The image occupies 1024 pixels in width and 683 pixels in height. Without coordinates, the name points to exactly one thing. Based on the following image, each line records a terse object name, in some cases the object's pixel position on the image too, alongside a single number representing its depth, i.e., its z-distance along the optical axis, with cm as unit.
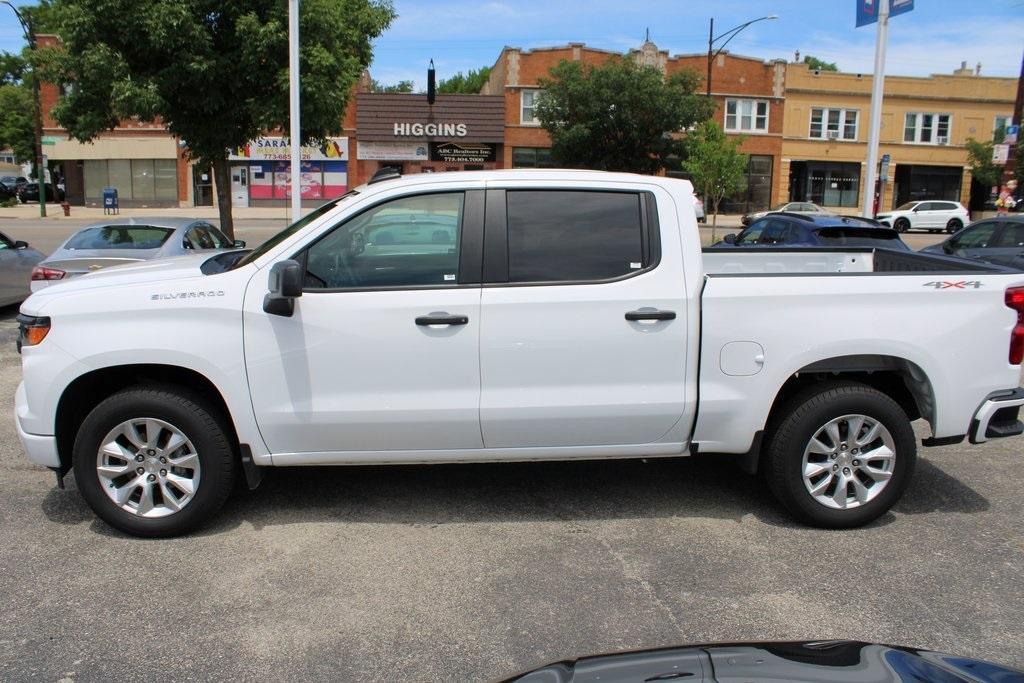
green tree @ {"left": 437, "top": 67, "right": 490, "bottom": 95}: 8403
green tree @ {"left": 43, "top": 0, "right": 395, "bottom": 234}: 1412
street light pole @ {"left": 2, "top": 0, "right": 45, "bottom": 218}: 3575
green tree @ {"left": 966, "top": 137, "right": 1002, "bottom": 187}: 4256
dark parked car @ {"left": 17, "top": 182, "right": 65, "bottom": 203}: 5319
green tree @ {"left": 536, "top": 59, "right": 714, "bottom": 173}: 3728
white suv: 3922
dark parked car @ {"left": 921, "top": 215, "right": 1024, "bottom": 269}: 1344
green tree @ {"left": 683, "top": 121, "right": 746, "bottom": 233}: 2631
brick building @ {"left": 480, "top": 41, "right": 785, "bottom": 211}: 4456
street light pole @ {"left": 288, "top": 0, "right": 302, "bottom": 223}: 1285
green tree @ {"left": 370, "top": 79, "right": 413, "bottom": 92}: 7756
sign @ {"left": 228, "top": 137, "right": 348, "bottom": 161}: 4512
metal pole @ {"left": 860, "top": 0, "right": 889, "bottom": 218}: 1617
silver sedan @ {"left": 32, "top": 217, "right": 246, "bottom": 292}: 1002
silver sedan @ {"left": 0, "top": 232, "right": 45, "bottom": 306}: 1157
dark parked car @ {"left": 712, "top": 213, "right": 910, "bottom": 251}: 1148
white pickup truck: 438
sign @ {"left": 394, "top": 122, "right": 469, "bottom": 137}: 4447
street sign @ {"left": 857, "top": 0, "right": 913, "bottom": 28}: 1588
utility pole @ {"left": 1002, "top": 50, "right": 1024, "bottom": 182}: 2426
